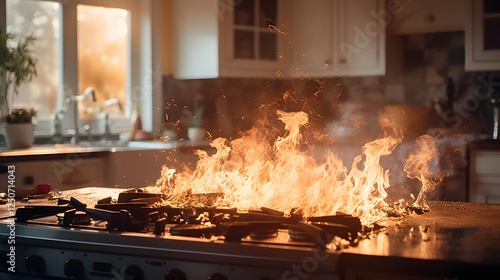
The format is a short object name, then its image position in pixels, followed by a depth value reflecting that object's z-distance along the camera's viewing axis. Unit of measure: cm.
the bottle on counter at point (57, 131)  492
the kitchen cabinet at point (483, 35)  477
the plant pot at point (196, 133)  534
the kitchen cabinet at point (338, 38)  521
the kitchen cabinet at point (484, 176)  447
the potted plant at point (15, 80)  445
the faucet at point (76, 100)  496
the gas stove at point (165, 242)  176
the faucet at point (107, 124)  511
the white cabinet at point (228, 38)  518
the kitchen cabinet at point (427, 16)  492
